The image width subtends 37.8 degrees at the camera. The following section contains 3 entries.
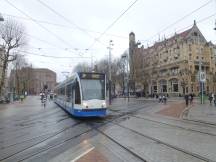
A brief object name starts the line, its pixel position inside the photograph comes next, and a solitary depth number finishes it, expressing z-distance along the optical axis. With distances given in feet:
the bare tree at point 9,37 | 156.76
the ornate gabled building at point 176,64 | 251.78
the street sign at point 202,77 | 109.73
